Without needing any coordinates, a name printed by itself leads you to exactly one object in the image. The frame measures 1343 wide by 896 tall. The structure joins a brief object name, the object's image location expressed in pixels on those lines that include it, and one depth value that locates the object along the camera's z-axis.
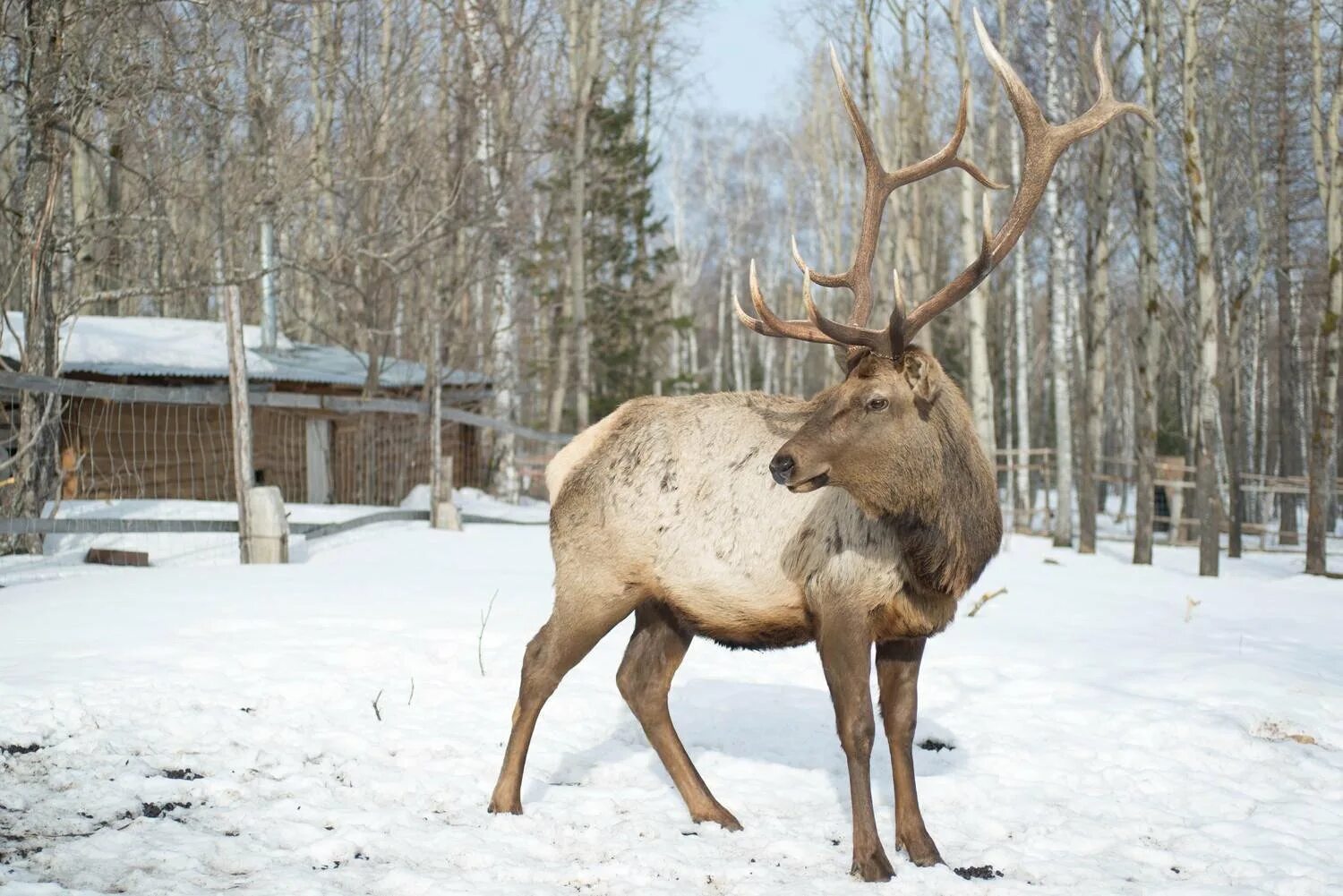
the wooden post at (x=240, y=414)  9.05
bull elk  3.86
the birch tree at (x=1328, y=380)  13.12
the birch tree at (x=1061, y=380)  17.47
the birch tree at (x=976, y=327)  15.01
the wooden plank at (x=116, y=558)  8.91
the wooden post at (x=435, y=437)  12.66
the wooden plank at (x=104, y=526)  8.38
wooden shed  14.58
